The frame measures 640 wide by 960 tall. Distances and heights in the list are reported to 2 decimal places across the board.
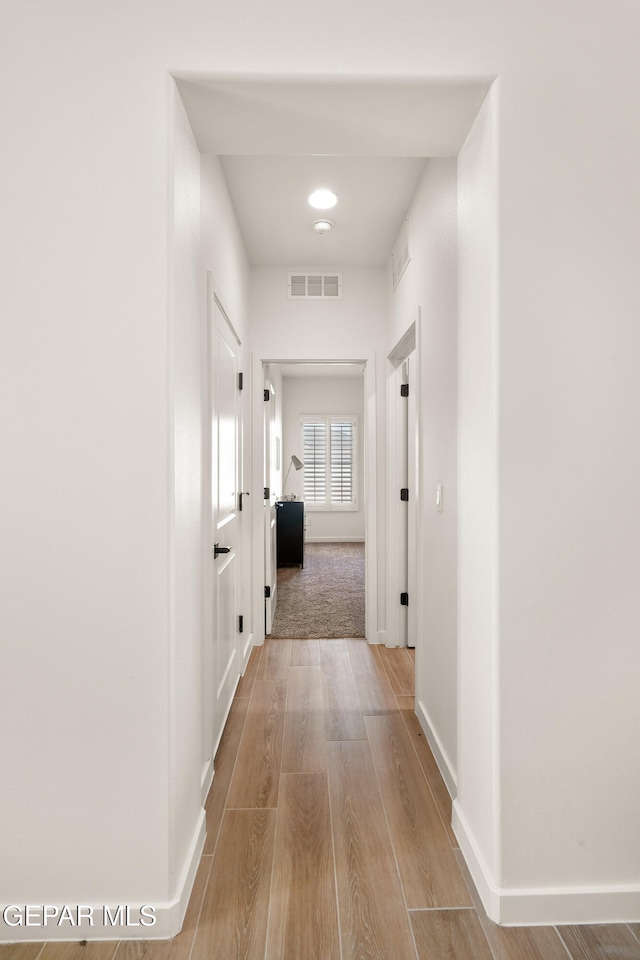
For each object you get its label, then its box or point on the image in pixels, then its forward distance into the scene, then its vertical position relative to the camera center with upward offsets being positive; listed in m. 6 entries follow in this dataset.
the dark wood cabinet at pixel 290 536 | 6.61 -0.92
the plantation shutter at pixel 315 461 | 8.76 +0.01
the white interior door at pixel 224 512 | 2.32 -0.24
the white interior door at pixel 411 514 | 3.47 -0.35
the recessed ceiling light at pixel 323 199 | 2.81 +1.39
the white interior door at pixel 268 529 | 3.86 -0.50
